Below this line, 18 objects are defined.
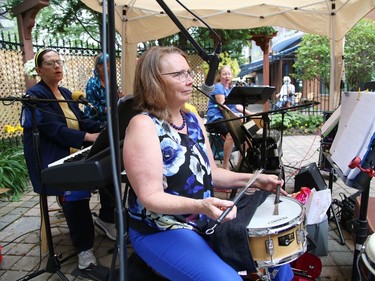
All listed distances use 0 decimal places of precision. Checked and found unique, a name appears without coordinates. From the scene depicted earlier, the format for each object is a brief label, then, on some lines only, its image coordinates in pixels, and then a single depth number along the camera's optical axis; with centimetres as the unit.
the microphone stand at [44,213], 207
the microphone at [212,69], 169
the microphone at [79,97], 231
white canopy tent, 457
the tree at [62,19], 853
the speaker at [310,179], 305
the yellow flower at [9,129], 522
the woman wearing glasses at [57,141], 237
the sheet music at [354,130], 163
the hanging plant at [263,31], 856
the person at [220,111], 499
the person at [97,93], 296
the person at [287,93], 1325
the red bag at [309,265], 225
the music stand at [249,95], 409
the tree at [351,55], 1034
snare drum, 141
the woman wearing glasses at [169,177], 142
